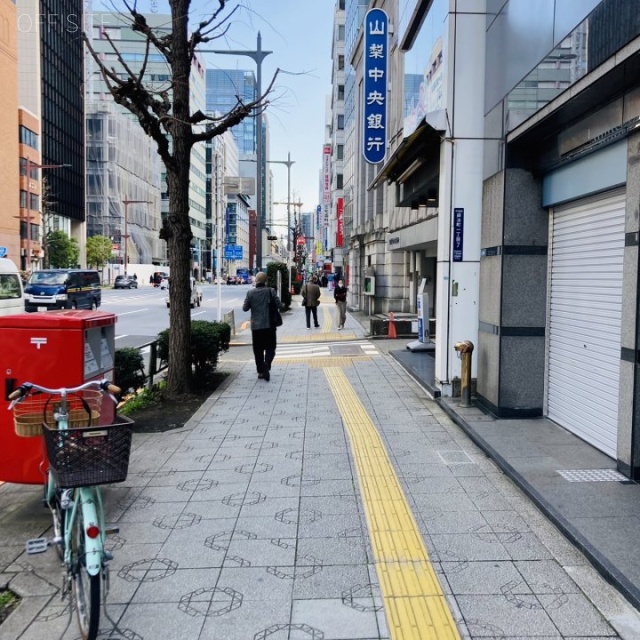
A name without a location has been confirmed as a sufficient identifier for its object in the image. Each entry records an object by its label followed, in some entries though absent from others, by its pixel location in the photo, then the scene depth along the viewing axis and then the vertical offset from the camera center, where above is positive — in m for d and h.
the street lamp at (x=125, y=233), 78.81 +6.22
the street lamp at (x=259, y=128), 16.81 +4.46
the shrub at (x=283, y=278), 29.20 +0.17
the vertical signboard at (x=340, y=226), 44.94 +4.11
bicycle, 3.04 -1.16
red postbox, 4.74 -0.66
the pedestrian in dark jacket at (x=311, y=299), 21.20 -0.58
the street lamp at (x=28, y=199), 57.47 +7.43
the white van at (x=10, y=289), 18.03 -0.31
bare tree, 8.64 +2.06
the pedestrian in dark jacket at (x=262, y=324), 10.62 -0.73
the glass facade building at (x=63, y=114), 68.69 +19.48
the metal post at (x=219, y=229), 21.05 +1.92
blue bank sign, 18.20 +5.52
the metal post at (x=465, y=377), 8.24 -1.24
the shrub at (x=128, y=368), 8.52 -1.21
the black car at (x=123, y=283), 65.50 -0.32
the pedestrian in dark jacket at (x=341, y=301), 20.19 -0.61
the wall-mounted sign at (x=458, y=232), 8.63 +0.72
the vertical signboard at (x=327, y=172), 53.89 +9.81
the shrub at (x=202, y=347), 10.05 -1.11
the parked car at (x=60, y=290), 27.47 -0.50
